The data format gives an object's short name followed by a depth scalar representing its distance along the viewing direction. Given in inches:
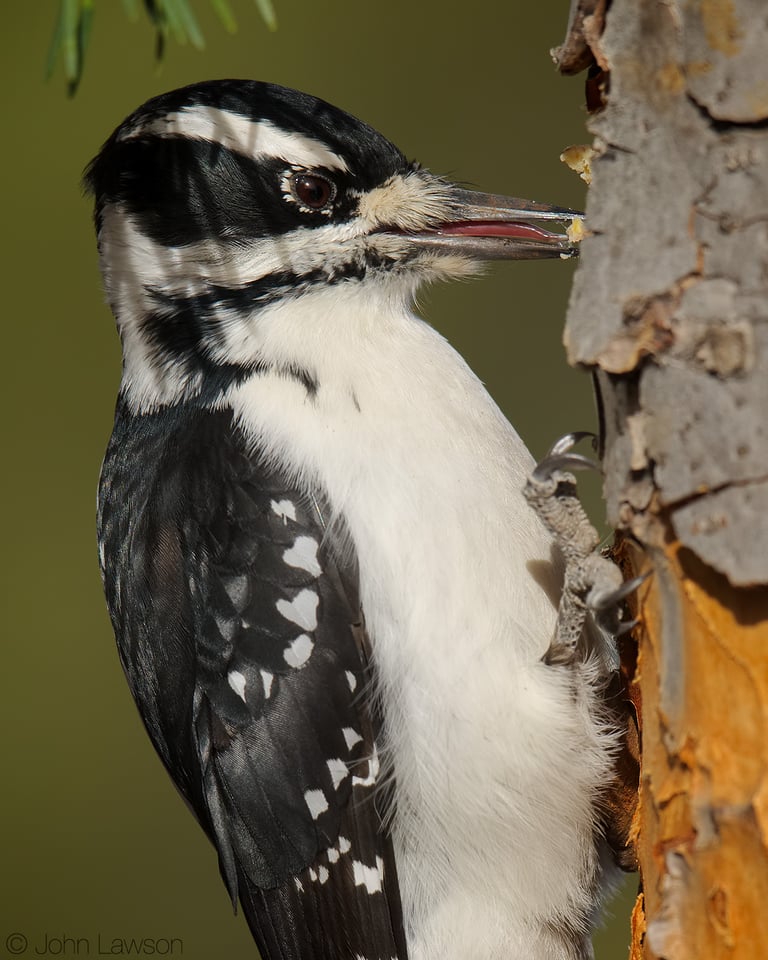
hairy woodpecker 105.4
